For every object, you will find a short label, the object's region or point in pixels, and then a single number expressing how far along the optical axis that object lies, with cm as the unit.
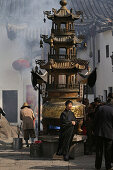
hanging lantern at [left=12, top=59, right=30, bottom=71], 3991
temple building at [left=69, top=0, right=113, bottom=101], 3438
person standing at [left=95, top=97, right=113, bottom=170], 834
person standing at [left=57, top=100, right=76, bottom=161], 995
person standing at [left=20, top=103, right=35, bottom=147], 1402
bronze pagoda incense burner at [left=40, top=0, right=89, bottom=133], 1162
